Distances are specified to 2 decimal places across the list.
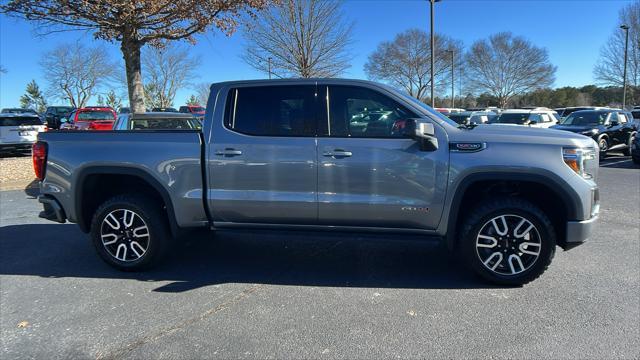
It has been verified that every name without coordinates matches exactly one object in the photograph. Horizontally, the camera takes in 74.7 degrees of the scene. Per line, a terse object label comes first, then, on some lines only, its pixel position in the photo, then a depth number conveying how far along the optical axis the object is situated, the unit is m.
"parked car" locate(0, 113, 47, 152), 14.44
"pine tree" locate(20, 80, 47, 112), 61.82
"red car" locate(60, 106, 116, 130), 16.02
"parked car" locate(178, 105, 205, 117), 32.32
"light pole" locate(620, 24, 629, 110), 30.32
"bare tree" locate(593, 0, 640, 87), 32.44
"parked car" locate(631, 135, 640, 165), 12.11
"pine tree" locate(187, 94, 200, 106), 64.54
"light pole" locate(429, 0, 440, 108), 20.91
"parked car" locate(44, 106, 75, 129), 29.18
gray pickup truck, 3.70
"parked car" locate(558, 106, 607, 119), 28.16
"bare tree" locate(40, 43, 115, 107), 52.81
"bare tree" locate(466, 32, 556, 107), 48.06
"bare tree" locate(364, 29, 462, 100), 41.00
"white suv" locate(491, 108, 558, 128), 17.20
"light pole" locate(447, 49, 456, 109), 40.44
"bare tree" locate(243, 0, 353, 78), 16.58
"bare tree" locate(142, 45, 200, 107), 54.53
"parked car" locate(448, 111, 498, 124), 17.82
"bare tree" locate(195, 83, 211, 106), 63.56
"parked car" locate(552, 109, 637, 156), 13.68
